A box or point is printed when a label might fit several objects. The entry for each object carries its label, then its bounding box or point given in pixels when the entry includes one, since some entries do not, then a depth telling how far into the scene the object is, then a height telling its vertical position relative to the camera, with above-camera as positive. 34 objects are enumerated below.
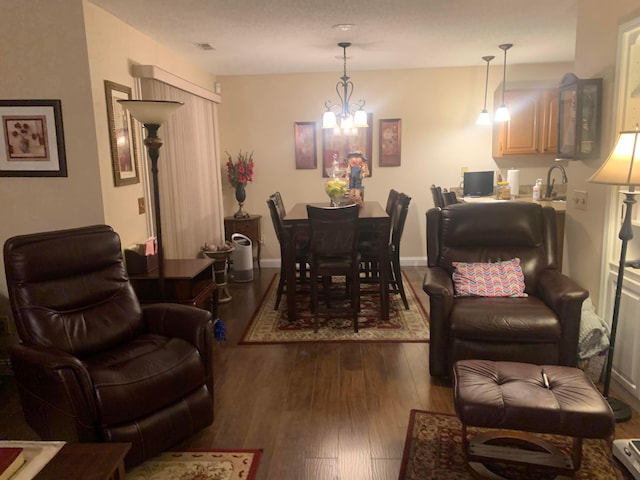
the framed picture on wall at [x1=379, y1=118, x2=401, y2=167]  5.99 +0.26
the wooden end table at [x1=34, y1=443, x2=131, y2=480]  1.58 -1.00
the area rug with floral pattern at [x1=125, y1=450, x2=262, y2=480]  2.19 -1.41
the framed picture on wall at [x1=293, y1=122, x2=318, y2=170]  6.07 +0.26
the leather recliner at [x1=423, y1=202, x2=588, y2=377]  2.74 -0.83
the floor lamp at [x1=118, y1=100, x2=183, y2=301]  2.81 +0.30
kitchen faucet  5.38 -0.23
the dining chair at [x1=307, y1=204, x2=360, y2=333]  3.70 -0.65
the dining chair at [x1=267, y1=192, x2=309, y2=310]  4.32 -0.71
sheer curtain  4.07 -0.06
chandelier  4.72 +0.45
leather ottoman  1.89 -1.00
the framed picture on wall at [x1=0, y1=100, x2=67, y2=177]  3.05 +0.20
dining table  3.98 -0.69
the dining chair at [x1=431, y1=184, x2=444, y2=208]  5.15 -0.37
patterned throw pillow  3.11 -0.78
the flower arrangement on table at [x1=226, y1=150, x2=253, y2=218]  5.88 -0.13
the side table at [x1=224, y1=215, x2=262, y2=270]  5.93 -0.75
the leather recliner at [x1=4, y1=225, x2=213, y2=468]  2.08 -0.90
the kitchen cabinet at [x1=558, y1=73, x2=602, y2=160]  3.00 +0.28
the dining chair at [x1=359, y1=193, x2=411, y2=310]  4.29 -0.78
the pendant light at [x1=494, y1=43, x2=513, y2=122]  4.70 +0.53
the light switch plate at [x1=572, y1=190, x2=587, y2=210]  3.22 -0.28
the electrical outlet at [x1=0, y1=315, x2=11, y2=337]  3.22 -1.04
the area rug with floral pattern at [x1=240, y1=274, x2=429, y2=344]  3.80 -1.37
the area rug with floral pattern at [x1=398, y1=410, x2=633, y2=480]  2.14 -1.40
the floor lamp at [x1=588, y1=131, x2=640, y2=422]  2.27 -0.10
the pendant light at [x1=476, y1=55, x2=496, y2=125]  5.29 +0.50
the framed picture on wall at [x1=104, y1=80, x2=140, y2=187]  3.28 +0.22
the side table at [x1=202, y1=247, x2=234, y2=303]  4.80 -1.03
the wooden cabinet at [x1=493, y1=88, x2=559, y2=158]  5.47 +0.43
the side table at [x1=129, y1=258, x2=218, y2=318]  3.26 -0.81
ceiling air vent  4.33 +1.11
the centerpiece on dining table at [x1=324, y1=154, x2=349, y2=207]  4.55 -0.24
